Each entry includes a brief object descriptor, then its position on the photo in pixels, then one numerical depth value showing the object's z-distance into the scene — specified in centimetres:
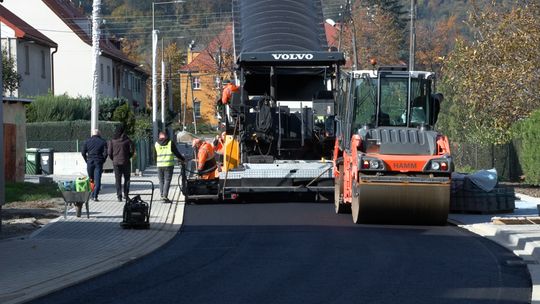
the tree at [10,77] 4194
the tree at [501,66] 3003
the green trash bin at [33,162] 3931
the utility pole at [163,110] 5454
